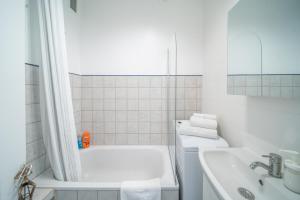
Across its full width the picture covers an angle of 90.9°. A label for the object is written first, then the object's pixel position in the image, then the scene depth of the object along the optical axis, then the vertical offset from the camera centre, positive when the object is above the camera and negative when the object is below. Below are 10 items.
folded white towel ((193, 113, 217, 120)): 1.60 -0.20
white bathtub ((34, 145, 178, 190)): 2.04 -0.94
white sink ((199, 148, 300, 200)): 0.68 -0.44
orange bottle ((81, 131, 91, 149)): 2.16 -0.61
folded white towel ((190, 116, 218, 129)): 1.52 -0.26
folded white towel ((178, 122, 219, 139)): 1.46 -0.34
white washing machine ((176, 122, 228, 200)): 1.27 -0.63
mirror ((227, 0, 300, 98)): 0.73 +0.31
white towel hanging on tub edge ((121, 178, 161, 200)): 1.24 -0.80
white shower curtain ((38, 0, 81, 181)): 1.28 +0.03
